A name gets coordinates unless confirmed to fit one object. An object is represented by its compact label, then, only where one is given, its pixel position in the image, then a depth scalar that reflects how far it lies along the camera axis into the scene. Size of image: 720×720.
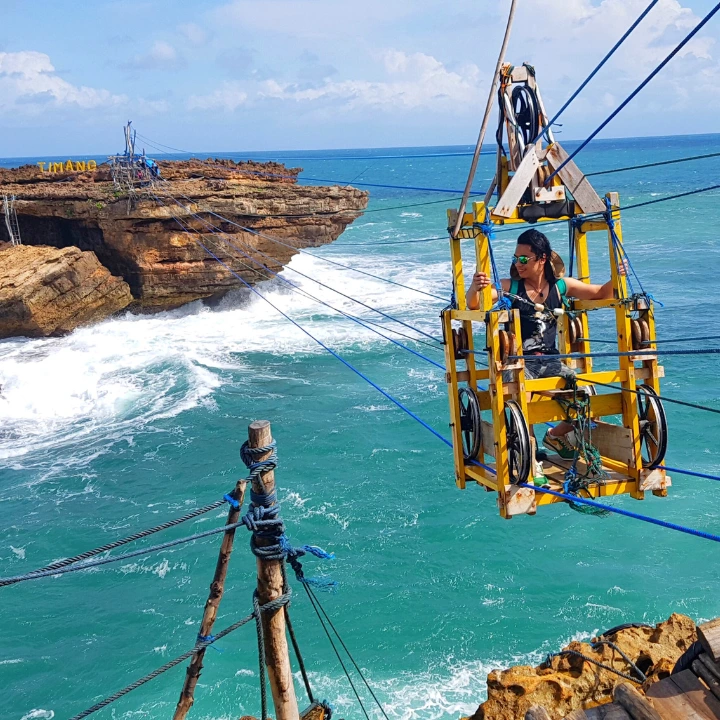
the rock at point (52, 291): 25.17
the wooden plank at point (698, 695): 5.07
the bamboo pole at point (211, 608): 5.80
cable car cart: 6.46
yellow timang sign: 29.69
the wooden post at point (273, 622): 5.60
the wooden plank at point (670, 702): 5.08
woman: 7.09
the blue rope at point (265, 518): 5.55
